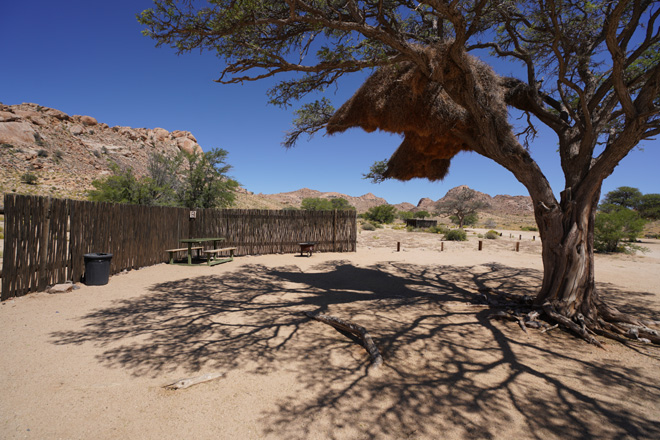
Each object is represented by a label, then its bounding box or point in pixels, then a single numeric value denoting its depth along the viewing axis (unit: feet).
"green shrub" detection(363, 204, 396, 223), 156.46
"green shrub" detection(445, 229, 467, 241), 68.90
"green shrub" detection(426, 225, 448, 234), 91.25
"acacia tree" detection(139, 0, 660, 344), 14.24
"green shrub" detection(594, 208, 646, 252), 47.60
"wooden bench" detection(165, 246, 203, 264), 33.29
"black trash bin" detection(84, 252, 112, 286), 22.53
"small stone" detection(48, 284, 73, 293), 19.82
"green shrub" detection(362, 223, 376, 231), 95.89
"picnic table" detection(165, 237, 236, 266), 34.04
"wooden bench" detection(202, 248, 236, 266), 34.51
